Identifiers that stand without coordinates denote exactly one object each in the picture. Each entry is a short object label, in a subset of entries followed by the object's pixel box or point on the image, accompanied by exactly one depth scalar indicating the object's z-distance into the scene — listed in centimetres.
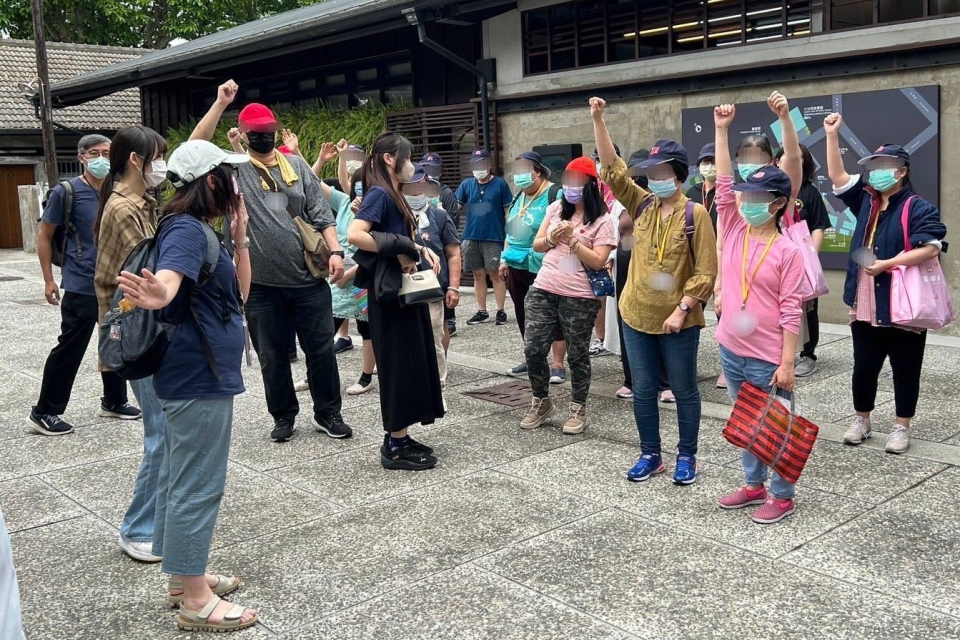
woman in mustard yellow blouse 502
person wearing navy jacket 550
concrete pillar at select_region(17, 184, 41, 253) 2344
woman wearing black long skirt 547
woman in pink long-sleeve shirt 448
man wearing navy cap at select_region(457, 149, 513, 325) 1043
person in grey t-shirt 596
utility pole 2170
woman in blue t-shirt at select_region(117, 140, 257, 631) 356
